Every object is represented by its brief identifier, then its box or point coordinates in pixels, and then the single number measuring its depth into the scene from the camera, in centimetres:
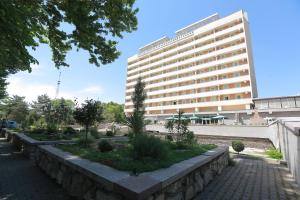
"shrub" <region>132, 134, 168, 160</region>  530
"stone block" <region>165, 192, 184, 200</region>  380
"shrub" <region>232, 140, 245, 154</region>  1364
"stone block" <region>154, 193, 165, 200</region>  342
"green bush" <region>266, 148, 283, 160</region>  1182
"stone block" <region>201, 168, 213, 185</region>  584
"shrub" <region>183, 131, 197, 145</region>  902
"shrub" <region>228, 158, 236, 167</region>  933
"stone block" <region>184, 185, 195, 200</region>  457
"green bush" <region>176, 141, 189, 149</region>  824
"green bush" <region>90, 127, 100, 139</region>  1302
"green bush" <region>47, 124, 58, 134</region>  1385
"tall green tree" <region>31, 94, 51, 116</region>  6240
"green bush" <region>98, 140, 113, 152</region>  707
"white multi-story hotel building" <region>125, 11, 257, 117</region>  3938
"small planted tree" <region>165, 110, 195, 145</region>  906
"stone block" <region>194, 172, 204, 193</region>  512
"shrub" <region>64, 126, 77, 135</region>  1539
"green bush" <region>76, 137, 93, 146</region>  906
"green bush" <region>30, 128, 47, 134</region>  1477
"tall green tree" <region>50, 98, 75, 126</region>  2584
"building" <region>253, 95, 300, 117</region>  3059
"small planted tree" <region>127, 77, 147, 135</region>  1897
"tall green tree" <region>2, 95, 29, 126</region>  4462
